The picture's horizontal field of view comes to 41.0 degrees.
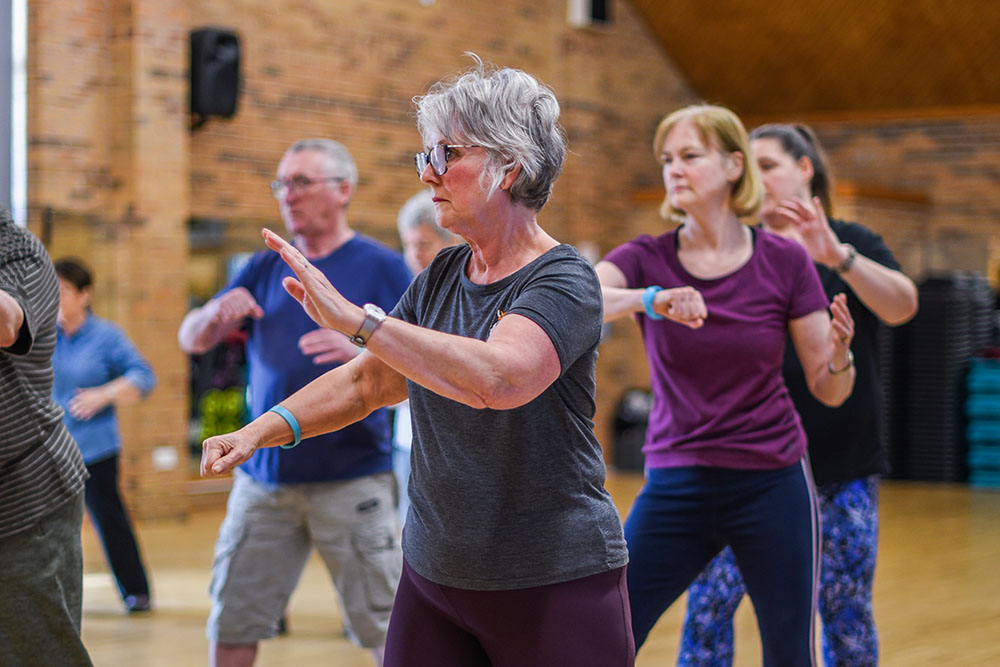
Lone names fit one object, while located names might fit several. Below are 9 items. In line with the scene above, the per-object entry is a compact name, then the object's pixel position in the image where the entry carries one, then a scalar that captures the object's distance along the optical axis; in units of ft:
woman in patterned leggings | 11.59
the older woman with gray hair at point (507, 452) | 6.95
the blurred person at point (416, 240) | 16.74
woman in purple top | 10.02
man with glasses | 12.34
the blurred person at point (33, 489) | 8.48
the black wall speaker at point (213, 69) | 30.86
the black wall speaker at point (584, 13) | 41.34
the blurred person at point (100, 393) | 19.74
